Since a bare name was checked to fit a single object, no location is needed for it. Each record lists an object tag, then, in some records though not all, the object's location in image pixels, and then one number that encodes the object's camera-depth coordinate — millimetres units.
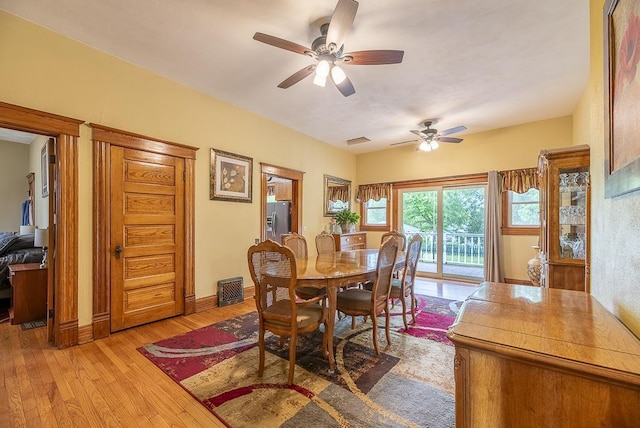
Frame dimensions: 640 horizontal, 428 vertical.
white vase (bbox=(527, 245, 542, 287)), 3460
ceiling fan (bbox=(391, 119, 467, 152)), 4434
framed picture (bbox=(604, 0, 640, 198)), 931
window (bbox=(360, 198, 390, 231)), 6450
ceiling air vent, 5613
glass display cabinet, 2404
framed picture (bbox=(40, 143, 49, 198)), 4156
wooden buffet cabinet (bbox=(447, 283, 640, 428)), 760
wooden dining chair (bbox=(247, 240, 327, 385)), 1977
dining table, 2123
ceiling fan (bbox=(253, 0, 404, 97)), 1978
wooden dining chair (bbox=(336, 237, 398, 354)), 2385
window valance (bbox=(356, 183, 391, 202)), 6305
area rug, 1677
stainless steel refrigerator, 5912
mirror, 5941
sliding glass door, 5445
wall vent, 3779
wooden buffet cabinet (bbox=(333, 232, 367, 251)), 5508
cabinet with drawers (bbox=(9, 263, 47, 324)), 3109
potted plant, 5789
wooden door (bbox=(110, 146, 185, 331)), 2885
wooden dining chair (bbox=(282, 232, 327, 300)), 3402
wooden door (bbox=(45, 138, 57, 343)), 2604
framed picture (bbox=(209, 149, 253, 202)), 3791
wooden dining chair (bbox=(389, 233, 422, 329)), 2895
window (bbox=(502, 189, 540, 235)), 4820
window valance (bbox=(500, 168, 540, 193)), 4648
